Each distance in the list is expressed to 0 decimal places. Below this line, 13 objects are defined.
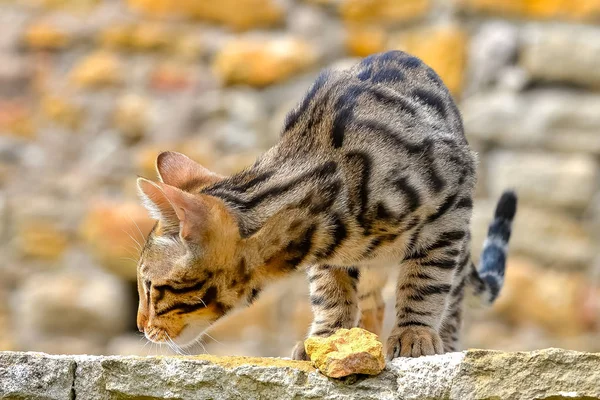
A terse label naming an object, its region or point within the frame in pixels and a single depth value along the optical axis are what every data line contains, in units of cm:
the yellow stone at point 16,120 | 958
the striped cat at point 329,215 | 489
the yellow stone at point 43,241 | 925
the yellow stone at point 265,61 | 923
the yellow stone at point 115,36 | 961
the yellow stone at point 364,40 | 922
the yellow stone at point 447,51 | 893
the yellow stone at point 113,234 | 904
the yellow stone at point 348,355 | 386
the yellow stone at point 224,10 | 941
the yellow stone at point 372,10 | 927
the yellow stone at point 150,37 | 952
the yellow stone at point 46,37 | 974
